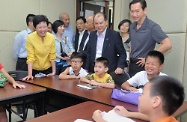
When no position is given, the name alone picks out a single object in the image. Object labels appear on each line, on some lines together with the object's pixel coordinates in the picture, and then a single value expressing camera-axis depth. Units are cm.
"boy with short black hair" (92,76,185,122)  106
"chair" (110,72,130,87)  247
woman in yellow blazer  261
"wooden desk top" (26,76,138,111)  168
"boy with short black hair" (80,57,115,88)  237
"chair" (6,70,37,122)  267
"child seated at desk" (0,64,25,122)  204
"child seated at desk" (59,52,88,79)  269
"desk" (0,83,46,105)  177
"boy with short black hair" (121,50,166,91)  202
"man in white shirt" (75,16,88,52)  379
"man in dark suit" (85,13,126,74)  274
